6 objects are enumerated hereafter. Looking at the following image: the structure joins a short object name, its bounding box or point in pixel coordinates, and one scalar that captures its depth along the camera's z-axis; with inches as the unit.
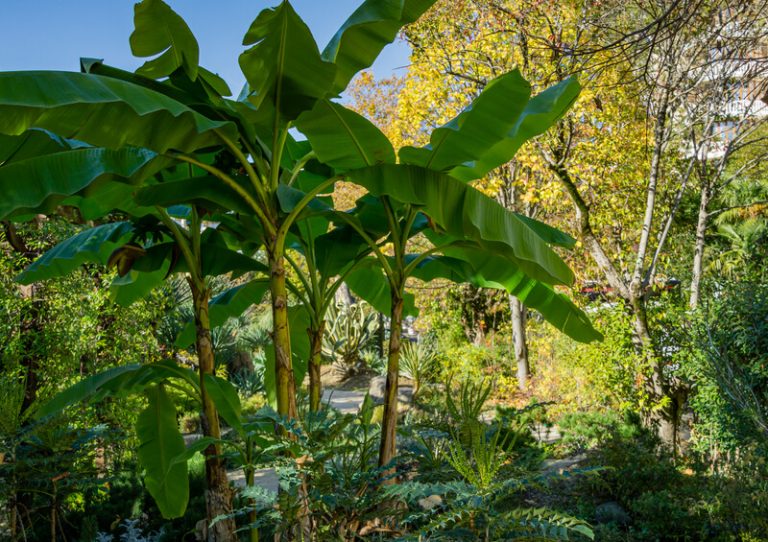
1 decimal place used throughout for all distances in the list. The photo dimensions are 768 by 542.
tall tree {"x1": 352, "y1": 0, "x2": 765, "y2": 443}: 338.0
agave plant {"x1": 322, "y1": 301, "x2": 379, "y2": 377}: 736.3
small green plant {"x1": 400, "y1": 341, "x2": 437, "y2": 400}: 606.5
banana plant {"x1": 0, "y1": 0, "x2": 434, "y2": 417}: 106.8
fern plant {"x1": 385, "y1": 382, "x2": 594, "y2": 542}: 103.3
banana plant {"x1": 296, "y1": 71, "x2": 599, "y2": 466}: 130.5
